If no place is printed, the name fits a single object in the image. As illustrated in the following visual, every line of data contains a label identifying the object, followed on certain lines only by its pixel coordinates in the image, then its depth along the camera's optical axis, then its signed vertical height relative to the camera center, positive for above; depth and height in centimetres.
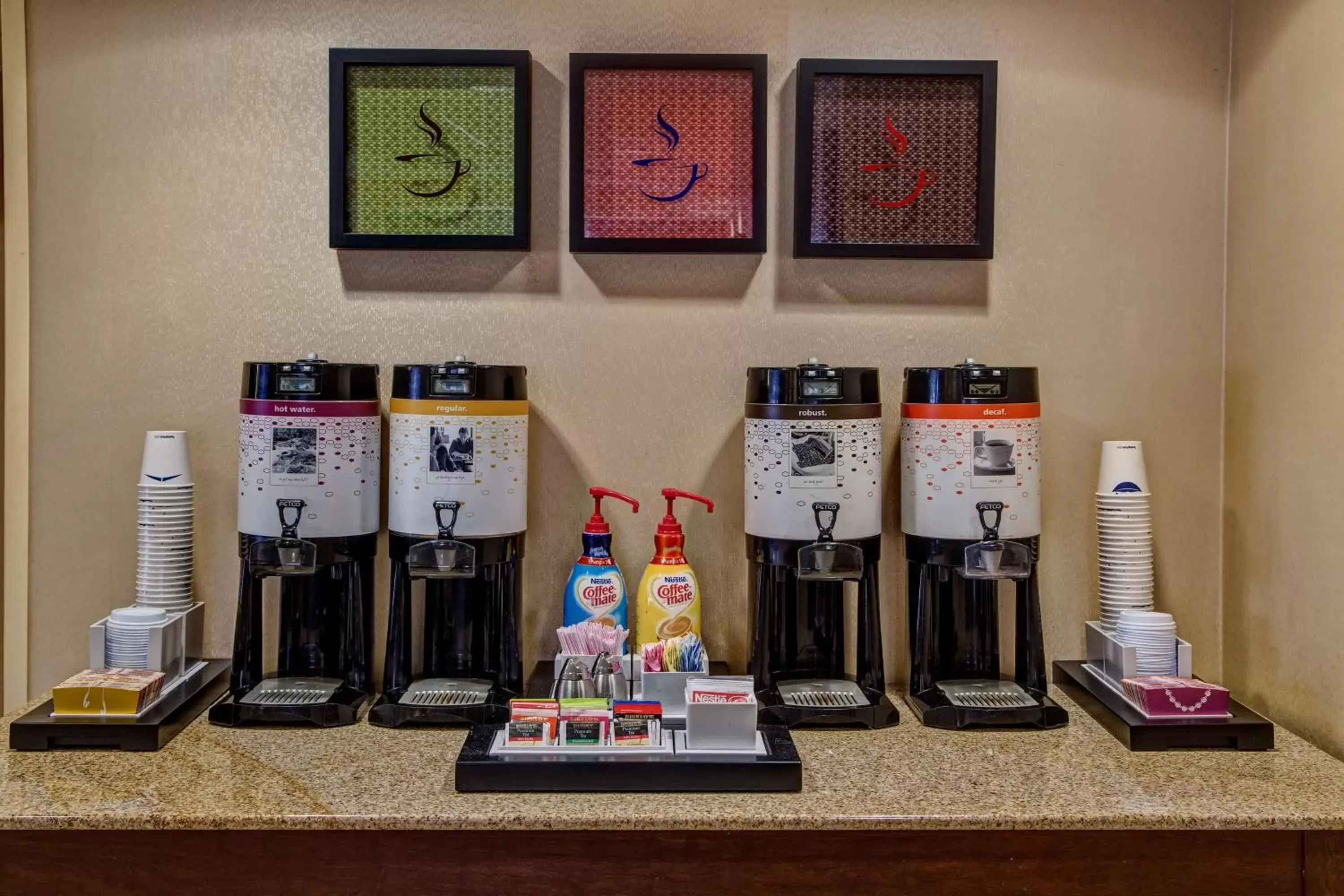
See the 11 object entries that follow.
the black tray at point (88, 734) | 139 -42
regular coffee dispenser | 148 -11
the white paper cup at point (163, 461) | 163 -5
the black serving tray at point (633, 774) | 126 -42
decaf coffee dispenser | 149 -11
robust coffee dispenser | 149 -10
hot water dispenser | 149 -11
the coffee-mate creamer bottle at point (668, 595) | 162 -25
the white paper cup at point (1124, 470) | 164 -5
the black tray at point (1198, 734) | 141 -41
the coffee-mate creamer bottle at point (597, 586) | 162 -24
